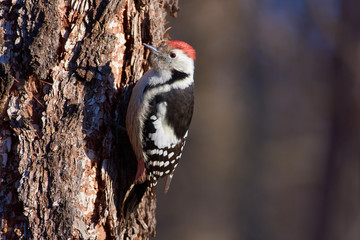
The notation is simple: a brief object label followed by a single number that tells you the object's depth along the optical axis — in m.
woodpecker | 6.79
